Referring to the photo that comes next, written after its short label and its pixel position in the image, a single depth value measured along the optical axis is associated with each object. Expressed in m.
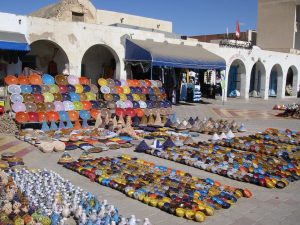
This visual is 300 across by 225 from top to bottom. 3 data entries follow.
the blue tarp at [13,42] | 12.99
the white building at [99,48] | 14.70
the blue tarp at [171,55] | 16.47
